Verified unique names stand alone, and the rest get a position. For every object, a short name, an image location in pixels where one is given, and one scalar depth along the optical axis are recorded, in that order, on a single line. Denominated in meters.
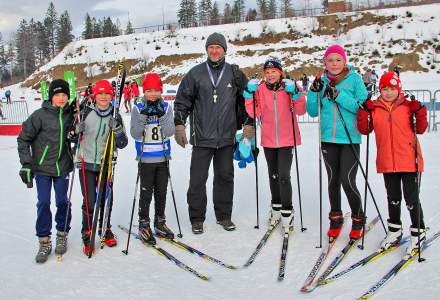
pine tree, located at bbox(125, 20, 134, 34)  78.17
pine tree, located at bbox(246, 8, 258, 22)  51.82
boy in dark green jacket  3.89
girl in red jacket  3.71
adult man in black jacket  4.57
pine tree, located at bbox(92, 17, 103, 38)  72.56
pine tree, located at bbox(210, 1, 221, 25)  73.15
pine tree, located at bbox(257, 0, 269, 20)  67.44
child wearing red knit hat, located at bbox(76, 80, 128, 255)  4.08
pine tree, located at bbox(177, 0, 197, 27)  67.12
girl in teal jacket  3.97
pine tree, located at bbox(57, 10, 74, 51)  75.75
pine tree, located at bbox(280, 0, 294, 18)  68.44
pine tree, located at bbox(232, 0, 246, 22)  69.30
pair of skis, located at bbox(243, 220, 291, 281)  3.65
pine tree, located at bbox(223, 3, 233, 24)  74.95
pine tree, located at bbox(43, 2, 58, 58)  80.31
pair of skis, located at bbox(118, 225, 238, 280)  3.70
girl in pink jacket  4.37
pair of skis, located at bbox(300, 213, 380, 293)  3.32
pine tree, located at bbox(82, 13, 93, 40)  72.69
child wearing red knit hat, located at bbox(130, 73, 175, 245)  4.27
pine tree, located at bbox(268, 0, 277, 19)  68.97
